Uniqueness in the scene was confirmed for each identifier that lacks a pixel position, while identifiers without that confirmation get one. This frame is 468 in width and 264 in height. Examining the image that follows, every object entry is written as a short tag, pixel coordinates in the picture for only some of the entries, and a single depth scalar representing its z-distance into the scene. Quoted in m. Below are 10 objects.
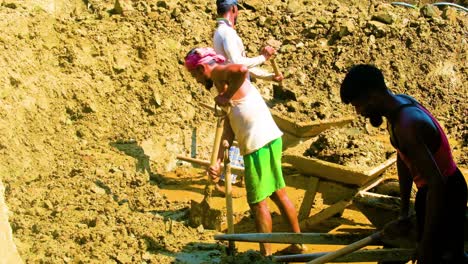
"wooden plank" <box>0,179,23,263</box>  3.82
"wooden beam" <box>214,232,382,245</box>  4.00
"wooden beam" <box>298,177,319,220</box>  6.15
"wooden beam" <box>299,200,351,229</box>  5.98
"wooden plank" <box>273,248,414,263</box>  3.70
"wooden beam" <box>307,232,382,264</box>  3.74
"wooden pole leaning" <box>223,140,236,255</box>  5.02
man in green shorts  5.06
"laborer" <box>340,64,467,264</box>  3.26
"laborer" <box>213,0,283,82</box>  5.89
